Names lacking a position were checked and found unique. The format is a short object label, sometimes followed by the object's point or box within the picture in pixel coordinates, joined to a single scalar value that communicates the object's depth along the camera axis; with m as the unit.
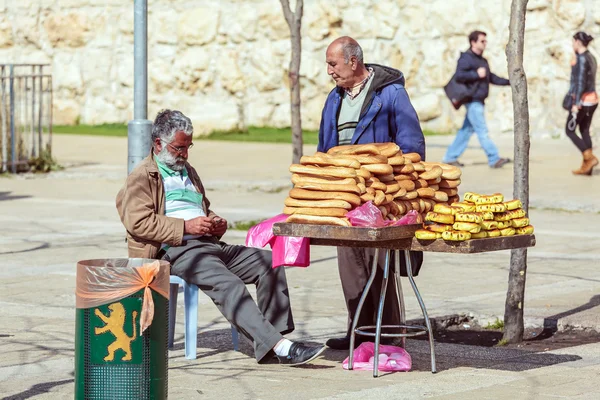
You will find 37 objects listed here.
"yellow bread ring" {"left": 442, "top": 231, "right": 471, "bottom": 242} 12.81
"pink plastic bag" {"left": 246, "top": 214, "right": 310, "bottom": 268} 13.59
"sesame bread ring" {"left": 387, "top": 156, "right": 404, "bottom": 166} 13.44
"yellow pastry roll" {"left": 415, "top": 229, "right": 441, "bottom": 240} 12.91
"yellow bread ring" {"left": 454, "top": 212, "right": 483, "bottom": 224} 12.93
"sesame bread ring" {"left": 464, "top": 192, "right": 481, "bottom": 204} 13.46
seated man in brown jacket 14.08
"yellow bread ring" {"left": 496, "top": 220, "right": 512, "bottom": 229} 13.36
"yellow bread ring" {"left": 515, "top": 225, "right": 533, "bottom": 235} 13.59
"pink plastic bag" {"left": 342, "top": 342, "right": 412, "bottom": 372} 13.91
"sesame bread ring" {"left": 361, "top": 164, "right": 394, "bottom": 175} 13.16
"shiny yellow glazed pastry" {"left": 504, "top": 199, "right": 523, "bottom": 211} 13.55
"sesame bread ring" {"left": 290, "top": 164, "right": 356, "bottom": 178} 13.07
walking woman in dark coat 36.28
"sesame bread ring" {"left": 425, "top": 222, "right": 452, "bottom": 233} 12.94
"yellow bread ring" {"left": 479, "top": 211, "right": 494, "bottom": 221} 13.17
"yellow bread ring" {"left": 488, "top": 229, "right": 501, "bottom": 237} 13.21
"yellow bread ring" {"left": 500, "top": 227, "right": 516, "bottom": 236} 13.37
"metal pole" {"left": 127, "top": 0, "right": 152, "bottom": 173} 19.20
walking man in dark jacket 37.84
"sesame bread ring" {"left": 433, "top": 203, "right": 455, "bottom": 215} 12.98
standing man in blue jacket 14.55
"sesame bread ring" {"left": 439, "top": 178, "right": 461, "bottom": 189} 14.30
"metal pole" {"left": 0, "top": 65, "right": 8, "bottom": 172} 37.31
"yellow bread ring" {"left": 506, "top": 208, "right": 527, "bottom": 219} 13.54
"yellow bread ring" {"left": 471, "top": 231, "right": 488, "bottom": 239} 13.03
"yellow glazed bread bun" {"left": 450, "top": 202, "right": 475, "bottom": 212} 13.24
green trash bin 11.12
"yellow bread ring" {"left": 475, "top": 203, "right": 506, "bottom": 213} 13.28
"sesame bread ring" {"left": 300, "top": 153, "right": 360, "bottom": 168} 13.13
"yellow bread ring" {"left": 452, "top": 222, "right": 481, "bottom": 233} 12.88
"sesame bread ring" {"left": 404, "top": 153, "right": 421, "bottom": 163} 13.98
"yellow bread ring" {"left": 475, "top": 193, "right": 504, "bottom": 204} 13.42
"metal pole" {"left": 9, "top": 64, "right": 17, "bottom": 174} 37.19
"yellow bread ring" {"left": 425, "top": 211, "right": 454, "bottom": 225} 12.95
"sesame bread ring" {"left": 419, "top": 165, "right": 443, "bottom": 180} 13.95
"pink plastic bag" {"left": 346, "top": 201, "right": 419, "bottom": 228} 12.69
